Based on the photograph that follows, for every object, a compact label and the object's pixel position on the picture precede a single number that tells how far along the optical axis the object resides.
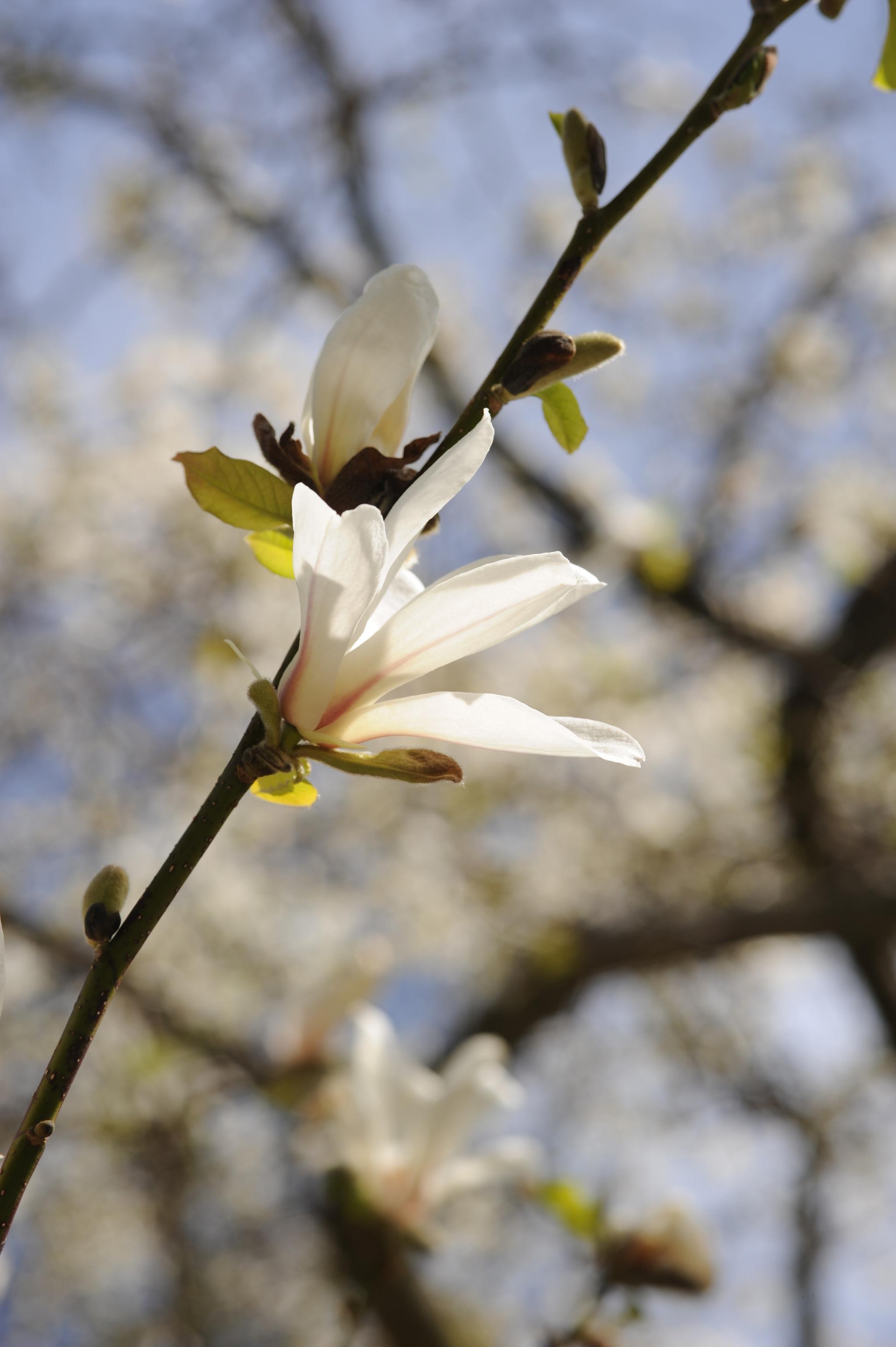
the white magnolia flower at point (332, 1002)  2.39
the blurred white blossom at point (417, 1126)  1.85
